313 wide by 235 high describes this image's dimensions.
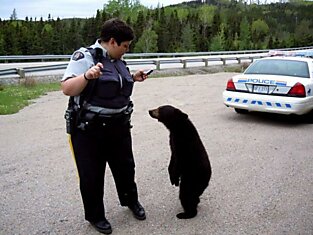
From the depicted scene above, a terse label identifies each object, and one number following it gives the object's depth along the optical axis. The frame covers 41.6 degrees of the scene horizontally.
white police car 8.39
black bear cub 3.82
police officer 3.23
